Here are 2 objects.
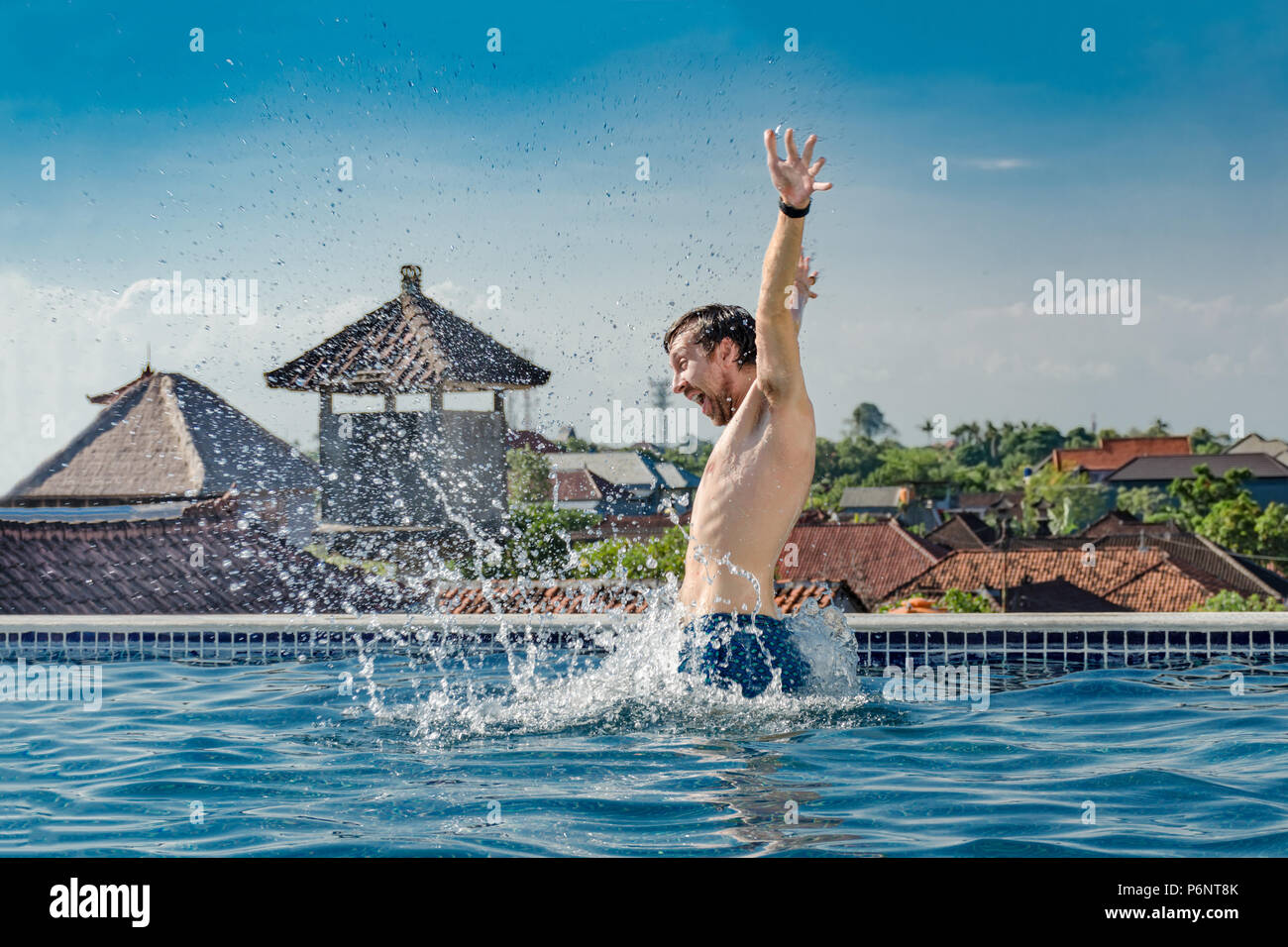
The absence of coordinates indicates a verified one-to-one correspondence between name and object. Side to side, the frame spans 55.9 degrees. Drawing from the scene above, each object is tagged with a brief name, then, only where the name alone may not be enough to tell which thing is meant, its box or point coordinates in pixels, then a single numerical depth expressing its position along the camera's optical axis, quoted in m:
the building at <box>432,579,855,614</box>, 11.29
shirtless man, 4.04
